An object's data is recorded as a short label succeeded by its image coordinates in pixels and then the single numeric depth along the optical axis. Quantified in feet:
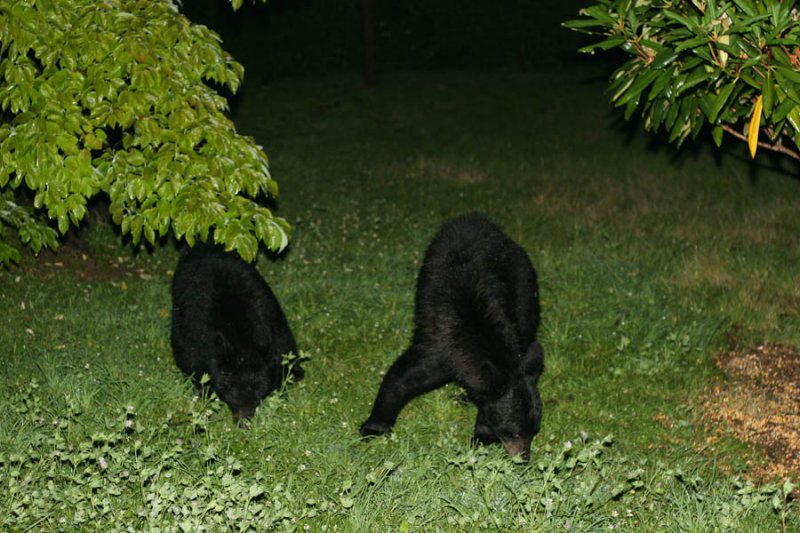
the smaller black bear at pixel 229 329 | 23.48
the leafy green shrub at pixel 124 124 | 22.35
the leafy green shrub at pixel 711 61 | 16.78
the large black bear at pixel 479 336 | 21.34
